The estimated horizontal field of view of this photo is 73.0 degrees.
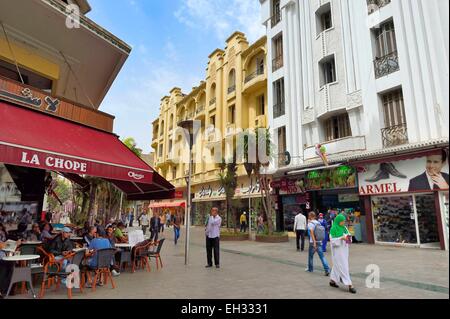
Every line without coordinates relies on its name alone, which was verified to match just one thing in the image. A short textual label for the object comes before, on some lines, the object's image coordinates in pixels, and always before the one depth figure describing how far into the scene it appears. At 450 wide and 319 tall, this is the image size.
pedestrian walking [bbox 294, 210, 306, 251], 13.47
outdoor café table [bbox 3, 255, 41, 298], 5.94
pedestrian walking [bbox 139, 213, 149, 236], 19.93
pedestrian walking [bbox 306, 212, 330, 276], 8.09
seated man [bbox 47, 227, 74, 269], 7.53
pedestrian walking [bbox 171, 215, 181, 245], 17.44
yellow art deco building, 27.12
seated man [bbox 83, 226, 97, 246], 8.14
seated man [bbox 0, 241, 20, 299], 5.99
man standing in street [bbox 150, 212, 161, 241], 16.00
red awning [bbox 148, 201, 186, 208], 38.55
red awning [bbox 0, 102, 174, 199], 6.22
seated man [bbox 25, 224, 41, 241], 9.52
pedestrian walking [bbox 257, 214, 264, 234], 20.77
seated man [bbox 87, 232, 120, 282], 7.31
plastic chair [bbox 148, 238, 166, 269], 9.11
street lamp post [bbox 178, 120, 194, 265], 10.65
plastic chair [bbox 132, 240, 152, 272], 8.81
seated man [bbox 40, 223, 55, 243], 9.19
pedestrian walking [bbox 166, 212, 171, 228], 35.52
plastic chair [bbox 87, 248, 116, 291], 6.79
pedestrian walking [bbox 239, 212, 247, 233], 23.94
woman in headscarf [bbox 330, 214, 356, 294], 6.44
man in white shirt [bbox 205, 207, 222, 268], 9.50
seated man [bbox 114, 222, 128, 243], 10.37
